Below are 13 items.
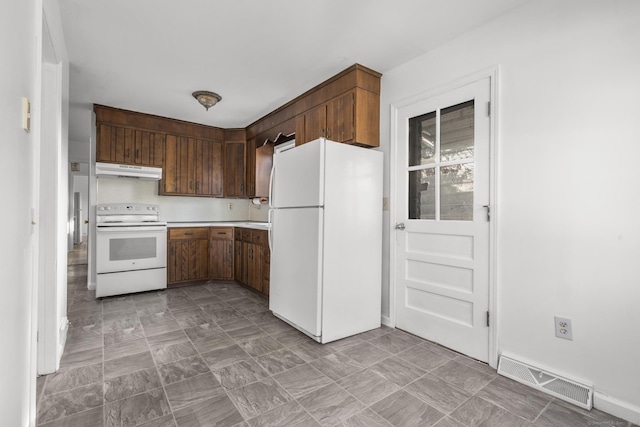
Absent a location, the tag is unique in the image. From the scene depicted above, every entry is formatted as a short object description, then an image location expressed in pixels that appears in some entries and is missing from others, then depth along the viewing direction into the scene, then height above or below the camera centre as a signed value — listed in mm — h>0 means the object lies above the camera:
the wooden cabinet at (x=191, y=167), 4582 +703
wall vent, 1776 -1018
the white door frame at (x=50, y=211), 2064 +5
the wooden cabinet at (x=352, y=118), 2920 +937
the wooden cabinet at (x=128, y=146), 4066 +904
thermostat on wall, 1137 +365
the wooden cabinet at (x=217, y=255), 4145 -603
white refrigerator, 2629 -225
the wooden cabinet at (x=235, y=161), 5082 +846
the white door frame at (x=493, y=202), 2211 +98
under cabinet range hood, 3983 +549
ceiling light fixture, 3586 +1348
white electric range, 3832 -473
